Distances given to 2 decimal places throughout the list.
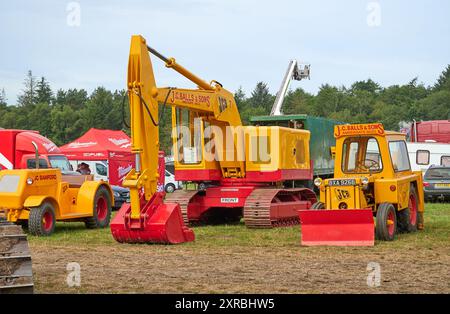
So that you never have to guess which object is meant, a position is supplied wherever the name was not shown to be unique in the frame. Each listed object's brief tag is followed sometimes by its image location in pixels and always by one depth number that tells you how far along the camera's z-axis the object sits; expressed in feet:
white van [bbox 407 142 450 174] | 103.76
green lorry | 87.71
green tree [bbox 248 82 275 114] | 388.78
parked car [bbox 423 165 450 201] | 83.56
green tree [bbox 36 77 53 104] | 412.98
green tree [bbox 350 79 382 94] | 436.76
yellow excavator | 55.14
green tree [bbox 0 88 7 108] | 449.72
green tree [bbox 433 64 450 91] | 425.52
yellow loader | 52.60
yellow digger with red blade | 44.29
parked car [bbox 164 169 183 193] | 130.64
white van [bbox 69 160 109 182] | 123.96
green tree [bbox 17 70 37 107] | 420.36
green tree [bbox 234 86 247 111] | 346.42
